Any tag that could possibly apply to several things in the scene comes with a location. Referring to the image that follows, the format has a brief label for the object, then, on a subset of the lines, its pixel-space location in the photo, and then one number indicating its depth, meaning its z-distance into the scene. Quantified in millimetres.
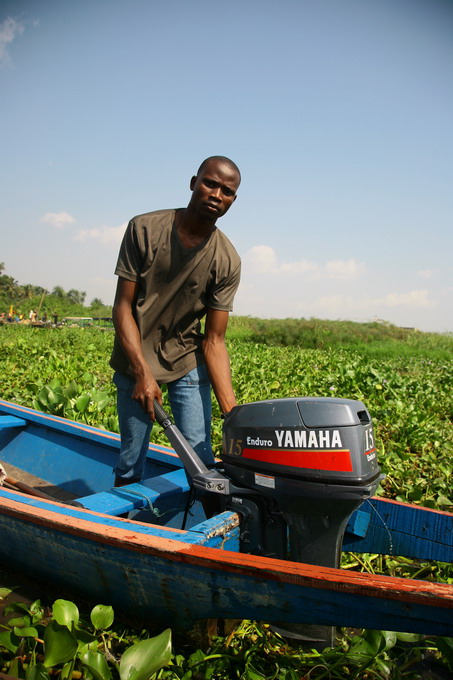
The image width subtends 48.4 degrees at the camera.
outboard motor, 1667
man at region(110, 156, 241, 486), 2283
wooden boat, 1425
